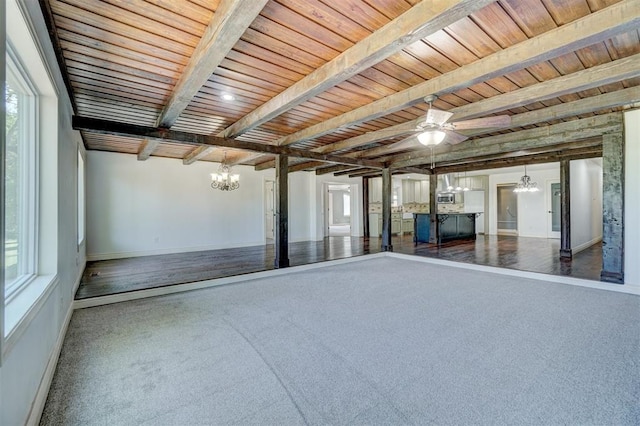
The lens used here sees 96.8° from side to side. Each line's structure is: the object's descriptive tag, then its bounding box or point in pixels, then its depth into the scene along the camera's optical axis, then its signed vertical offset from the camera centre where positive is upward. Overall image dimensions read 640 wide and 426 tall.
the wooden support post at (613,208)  4.11 -0.10
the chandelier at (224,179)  6.55 +0.69
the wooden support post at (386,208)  7.28 -0.07
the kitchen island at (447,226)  8.59 -0.70
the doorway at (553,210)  9.45 -0.25
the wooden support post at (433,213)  8.40 -0.25
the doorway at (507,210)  11.27 -0.27
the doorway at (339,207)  15.72 -0.05
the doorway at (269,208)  9.64 -0.01
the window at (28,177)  1.65 +0.26
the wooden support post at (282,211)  5.33 -0.07
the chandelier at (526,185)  9.02 +0.57
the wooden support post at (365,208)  10.41 -0.10
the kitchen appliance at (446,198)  11.66 +0.27
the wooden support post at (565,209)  6.24 -0.15
